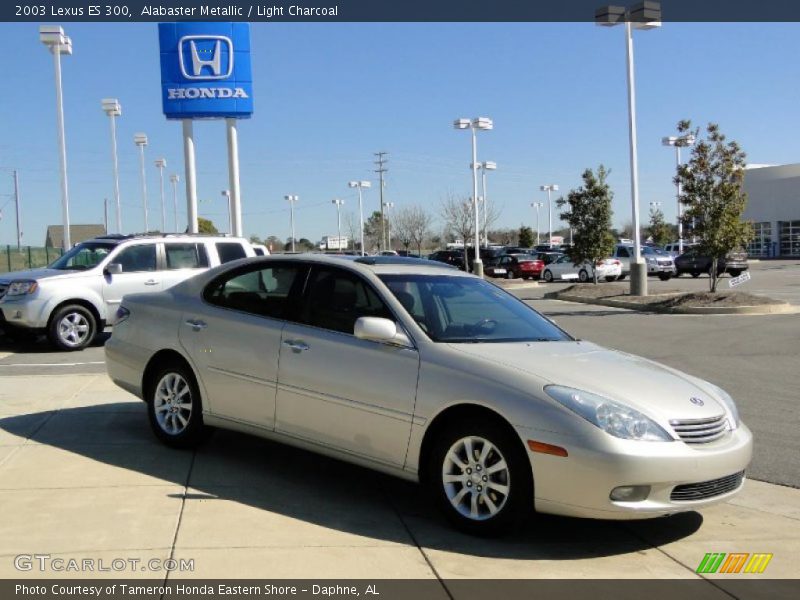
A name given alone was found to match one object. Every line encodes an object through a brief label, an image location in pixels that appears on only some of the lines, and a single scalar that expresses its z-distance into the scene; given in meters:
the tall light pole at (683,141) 22.58
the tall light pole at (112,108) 36.91
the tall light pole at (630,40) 23.89
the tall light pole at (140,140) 46.06
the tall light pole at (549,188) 85.69
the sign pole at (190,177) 26.56
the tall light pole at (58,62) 27.20
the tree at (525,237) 90.43
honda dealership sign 25.52
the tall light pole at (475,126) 44.06
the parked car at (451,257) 49.00
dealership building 68.81
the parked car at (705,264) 35.34
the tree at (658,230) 90.12
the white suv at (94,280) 13.39
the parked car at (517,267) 45.06
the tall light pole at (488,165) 56.13
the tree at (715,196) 21.56
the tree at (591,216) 28.61
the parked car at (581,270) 38.37
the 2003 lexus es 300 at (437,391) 4.73
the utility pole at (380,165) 91.66
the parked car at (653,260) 39.56
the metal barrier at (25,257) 40.09
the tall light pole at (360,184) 78.26
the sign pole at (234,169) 26.55
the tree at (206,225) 94.31
